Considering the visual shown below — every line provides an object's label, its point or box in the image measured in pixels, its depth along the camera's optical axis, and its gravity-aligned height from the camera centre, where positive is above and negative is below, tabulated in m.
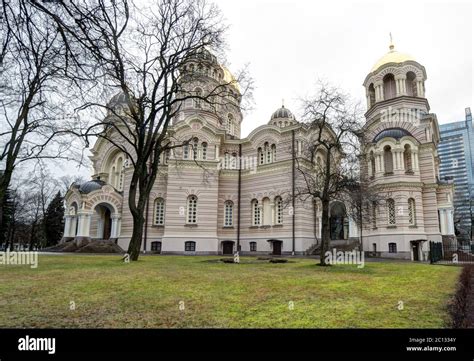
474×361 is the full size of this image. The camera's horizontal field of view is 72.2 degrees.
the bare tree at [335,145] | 15.90 +4.49
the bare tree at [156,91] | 16.91 +7.62
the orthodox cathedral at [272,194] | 27.95 +3.78
